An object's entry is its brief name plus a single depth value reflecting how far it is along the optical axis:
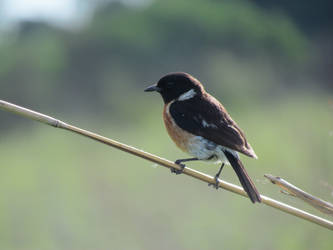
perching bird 8.35
